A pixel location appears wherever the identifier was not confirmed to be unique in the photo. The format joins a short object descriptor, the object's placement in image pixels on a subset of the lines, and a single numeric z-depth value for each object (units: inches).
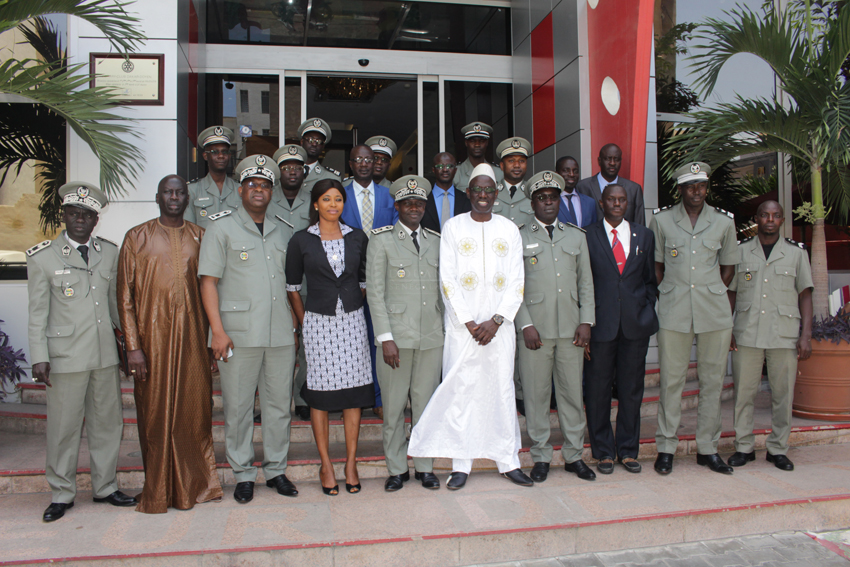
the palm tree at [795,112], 205.9
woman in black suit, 154.4
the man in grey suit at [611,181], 216.1
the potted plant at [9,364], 188.5
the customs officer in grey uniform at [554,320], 169.0
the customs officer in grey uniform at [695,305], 174.2
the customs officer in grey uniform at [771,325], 179.8
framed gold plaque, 240.7
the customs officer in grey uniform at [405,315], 158.4
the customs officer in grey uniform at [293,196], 190.4
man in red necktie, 171.9
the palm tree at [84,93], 183.8
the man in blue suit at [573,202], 213.5
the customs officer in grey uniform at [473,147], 212.7
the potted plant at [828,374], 215.3
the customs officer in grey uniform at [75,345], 143.3
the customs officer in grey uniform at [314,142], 211.2
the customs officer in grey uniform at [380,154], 207.2
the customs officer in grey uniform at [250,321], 151.3
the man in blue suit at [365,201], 196.2
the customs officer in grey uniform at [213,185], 193.0
